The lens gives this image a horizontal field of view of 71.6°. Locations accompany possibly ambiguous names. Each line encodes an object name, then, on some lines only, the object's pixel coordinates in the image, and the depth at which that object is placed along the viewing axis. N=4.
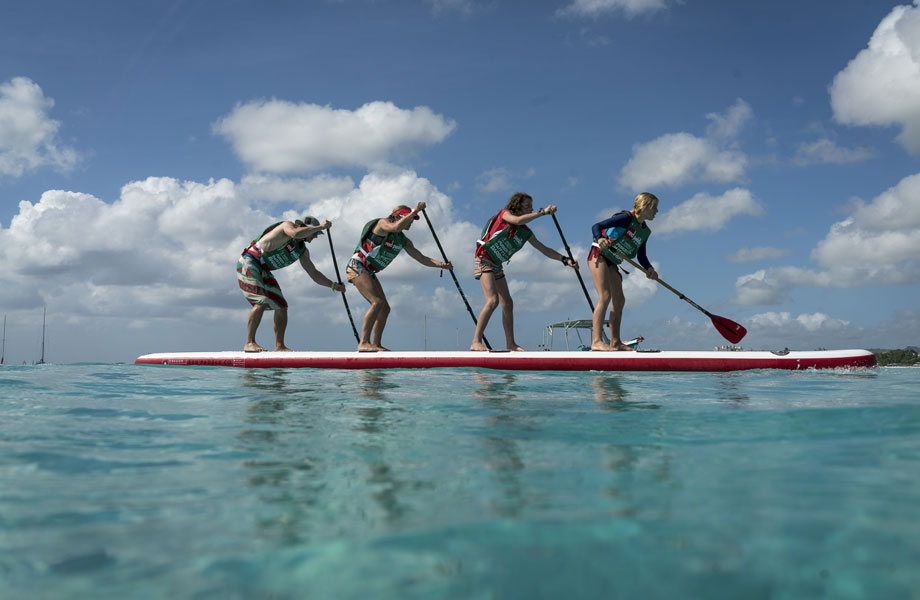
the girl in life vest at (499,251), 10.24
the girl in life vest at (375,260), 11.02
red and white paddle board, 9.10
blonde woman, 9.97
